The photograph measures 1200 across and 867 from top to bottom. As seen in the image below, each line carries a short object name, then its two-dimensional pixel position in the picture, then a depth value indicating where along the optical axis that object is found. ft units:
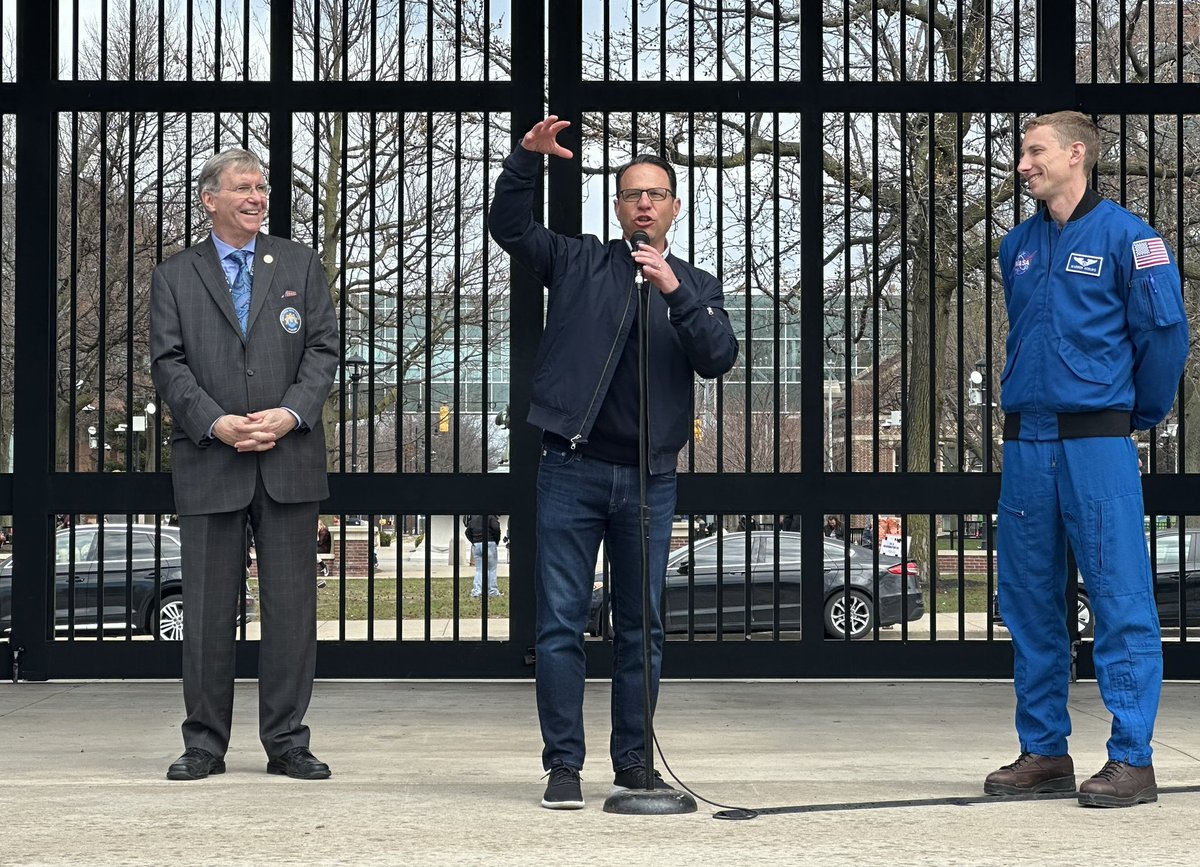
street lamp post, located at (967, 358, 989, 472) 52.81
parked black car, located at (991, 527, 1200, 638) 26.23
